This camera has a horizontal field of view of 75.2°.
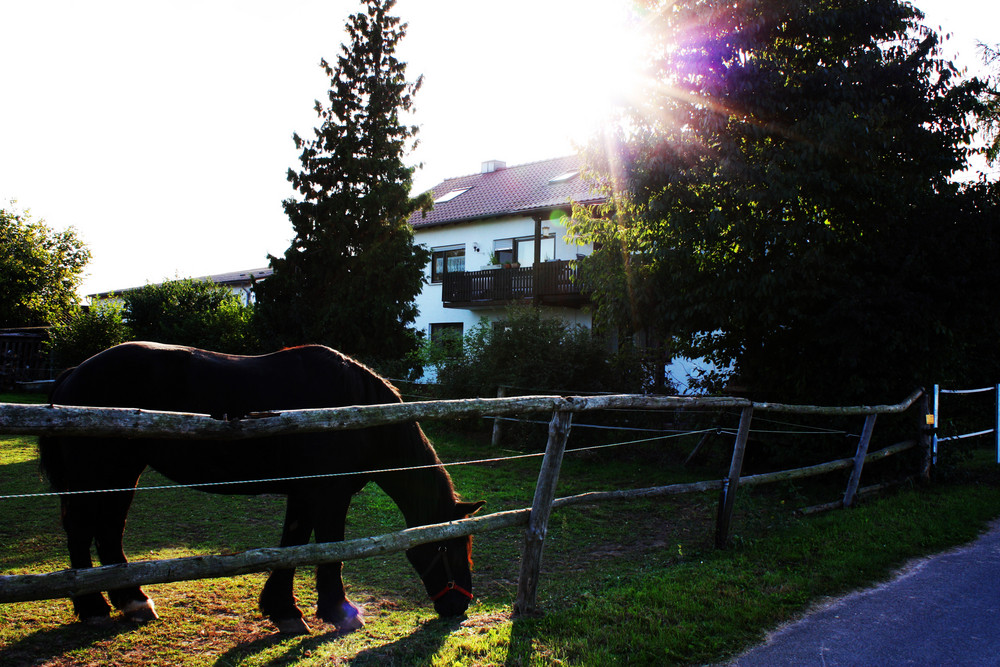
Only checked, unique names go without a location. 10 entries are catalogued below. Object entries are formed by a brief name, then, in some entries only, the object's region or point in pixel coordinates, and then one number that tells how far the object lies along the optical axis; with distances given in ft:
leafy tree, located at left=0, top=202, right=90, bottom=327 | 91.25
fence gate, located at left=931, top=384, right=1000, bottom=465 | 25.31
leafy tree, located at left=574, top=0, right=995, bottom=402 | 24.50
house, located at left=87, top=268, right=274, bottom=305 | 115.75
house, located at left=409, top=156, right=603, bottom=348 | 64.69
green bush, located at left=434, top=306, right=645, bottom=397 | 37.04
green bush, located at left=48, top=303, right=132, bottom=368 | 64.80
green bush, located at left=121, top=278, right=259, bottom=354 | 64.90
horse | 12.17
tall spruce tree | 58.65
